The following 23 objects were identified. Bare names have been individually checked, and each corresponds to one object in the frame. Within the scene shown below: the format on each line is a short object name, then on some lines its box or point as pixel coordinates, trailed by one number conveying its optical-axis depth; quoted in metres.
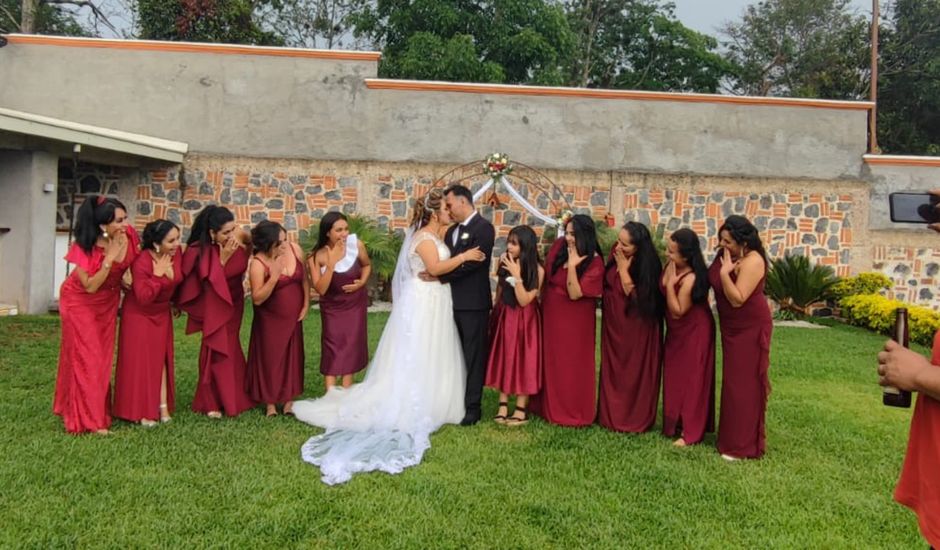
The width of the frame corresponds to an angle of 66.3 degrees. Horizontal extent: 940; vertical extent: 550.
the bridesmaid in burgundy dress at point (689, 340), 5.21
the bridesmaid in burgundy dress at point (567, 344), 5.67
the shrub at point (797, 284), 12.92
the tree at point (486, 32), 21.19
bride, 5.47
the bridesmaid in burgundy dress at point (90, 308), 5.06
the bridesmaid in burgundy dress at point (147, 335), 5.32
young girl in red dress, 5.68
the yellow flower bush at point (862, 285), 12.93
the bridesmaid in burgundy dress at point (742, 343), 4.88
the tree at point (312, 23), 27.44
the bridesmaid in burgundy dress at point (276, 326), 5.69
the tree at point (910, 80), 25.48
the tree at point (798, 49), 27.14
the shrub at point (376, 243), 12.05
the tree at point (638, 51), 28.16
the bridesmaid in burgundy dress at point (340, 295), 5.98
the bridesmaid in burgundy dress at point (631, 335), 5.44
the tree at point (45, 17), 22.22
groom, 5.68
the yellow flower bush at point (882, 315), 11.29
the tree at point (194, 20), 19.03
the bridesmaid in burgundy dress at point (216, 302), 5.50
